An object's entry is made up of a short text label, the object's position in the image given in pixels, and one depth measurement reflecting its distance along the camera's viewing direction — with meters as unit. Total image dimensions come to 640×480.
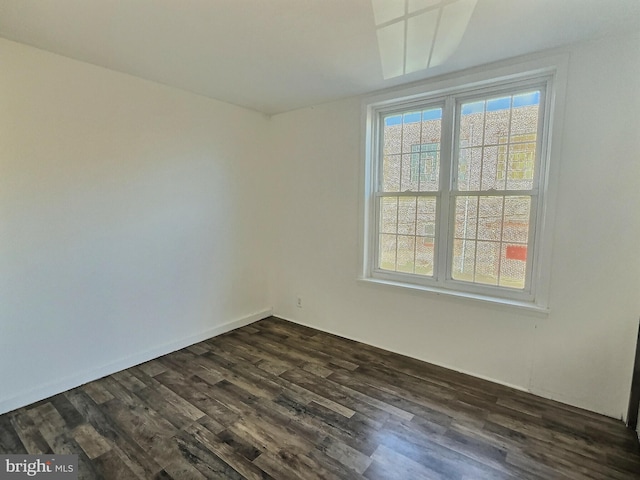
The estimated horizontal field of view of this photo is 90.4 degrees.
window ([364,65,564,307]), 2.44
